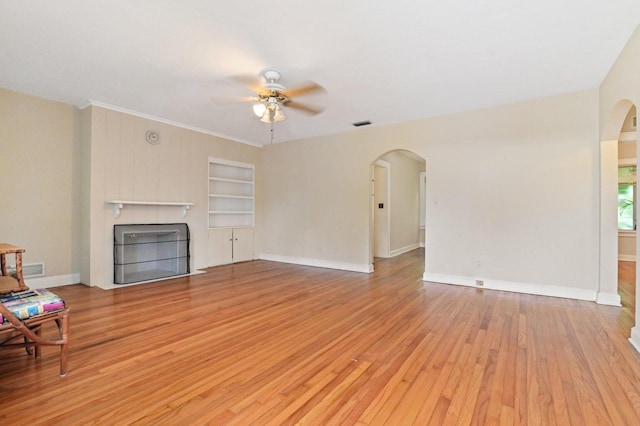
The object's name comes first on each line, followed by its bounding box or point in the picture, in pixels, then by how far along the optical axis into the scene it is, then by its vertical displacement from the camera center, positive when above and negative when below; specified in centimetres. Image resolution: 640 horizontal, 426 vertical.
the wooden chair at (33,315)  185 -68
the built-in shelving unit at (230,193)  630 +42
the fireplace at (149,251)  472 -69
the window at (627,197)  671 +38
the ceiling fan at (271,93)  343 +143
